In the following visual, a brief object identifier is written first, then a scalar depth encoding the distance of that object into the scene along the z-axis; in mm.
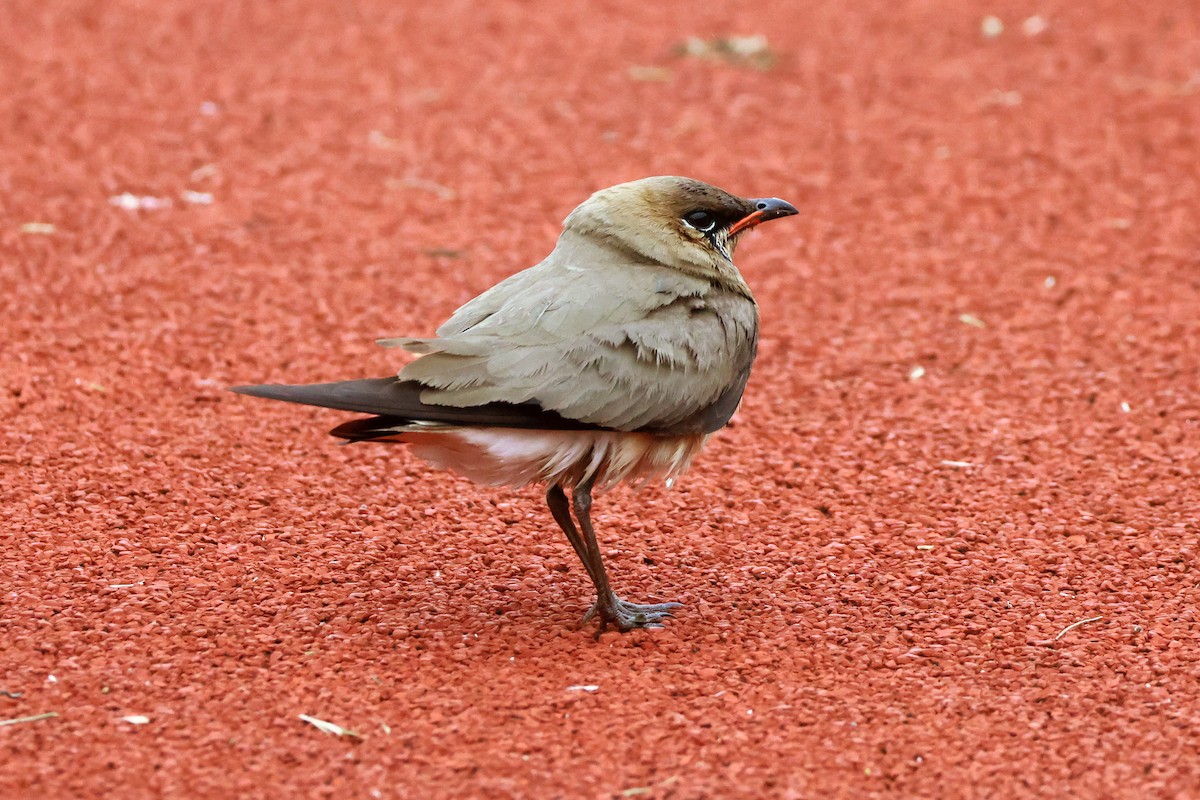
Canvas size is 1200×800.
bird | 9477
